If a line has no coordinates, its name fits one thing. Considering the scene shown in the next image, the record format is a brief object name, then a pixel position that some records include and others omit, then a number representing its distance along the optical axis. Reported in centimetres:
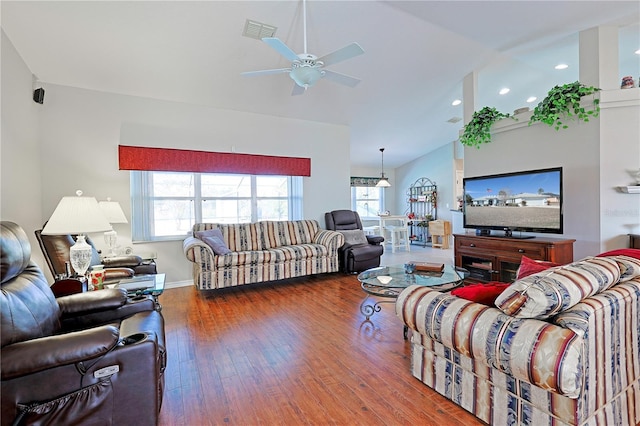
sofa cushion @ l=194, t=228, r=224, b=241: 417
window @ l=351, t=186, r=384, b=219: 942
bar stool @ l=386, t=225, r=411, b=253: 771
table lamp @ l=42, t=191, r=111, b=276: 199
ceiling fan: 242
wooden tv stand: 346
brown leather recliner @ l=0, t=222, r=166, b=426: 120
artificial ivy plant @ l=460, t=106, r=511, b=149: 433
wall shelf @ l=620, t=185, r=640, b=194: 319
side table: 236
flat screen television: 359
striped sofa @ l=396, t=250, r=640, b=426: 128
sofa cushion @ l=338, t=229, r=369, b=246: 525
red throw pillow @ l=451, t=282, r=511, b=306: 175
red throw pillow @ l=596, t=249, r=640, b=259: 178
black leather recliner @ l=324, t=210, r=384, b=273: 508
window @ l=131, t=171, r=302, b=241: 436
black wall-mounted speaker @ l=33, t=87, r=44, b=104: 346
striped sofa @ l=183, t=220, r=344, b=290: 393
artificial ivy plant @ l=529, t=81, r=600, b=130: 342
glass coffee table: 282
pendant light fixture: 806
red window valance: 418
